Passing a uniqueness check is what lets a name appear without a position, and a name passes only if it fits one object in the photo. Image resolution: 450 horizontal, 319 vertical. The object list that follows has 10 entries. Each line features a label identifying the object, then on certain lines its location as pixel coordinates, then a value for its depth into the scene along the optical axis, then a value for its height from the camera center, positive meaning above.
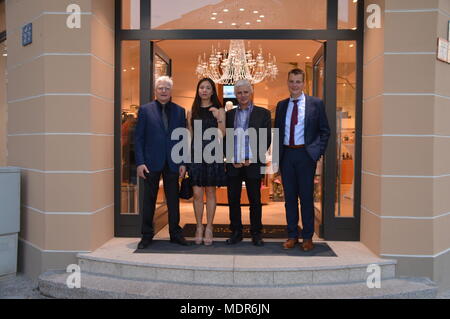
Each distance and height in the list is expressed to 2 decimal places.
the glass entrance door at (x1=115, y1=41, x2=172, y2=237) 4.49 +0.34
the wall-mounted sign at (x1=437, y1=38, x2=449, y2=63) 3.67 +0.80
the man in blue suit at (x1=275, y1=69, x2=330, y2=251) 3.92 +0.00
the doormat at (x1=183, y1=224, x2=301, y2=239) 4.63 -0.90
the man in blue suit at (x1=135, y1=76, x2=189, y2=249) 4.02 -0.02
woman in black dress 4.03 -0.05
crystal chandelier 8.23 +1.51
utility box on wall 4.00 -0.65
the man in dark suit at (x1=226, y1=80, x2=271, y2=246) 4.01 -0.06
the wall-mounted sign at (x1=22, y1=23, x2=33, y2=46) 4.06 +0.99
